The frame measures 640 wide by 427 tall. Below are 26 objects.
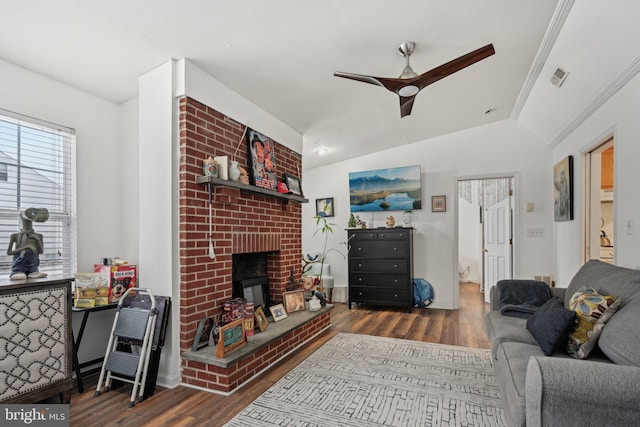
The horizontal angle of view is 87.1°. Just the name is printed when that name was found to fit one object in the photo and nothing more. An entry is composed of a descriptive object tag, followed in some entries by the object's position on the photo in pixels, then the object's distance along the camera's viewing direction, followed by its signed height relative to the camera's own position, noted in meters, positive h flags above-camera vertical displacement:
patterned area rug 2.10 -1.30
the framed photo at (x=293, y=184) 3.87 +0.36
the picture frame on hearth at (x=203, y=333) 2.49 -0.92
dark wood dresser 4.89 -0.79
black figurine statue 2.13 -0.21
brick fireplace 2.50 -0.17
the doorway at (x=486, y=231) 5.16 -0.35
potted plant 5.94 -0.35
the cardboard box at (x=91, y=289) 2.50 -0.56
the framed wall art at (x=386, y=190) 5.28 +0.38
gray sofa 1.27 -0.69
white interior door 5.09 -0.48
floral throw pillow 1.81 -0.60
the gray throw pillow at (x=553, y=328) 1.91 -0.68
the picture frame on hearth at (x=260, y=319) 2.99 -0.94
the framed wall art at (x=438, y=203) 5.19 +0.14
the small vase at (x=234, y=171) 2.80 +0.36
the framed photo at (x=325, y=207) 5.97 +0.12
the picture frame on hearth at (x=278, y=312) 3.30 -0.99
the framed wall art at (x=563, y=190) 3.88 +0.28
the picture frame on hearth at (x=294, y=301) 3.60 -0.95
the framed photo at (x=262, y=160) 3.22 +0.55
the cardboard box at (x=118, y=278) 2.61 -0.50
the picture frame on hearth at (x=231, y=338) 2.38 -0.92
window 2.35 +0.24
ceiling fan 2.18 +0.95
